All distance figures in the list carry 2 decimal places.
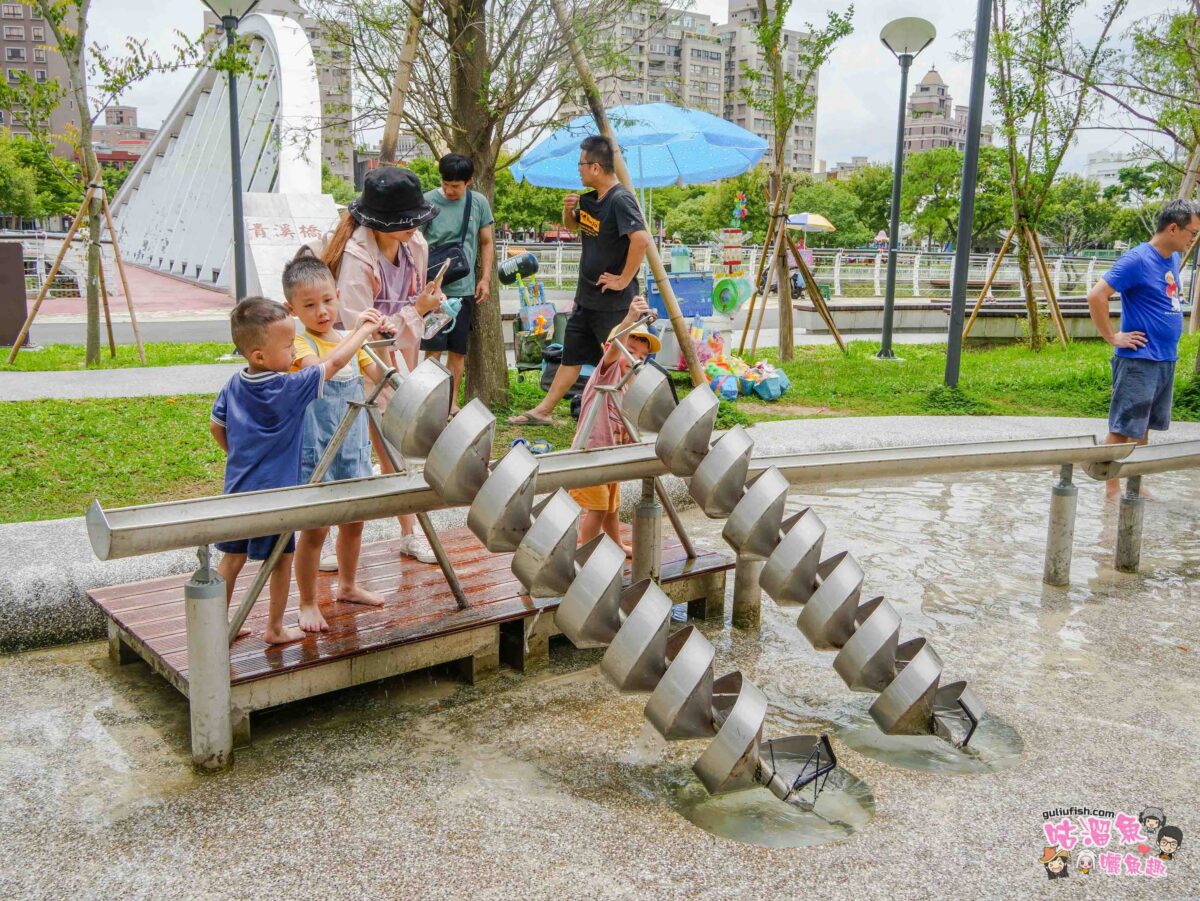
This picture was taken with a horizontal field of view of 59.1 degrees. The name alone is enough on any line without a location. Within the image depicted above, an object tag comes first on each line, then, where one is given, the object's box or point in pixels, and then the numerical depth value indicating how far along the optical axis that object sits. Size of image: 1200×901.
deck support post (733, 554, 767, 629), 4.41
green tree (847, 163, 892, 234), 72.69
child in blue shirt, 3.22
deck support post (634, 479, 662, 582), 4.12
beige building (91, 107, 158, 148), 164.88
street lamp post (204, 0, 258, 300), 11.91
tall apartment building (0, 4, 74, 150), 136.88
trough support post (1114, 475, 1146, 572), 5.22
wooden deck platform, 3.29
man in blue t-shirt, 5.96
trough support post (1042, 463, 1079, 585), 4.92
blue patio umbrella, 11.98
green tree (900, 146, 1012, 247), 52.75
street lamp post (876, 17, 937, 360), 13.23
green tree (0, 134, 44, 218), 57.56
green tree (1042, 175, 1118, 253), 70.75
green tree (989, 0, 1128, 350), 12.84
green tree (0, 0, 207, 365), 10.33
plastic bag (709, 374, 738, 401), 9.22
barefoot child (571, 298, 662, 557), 4.36
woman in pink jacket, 4.23
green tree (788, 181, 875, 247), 69.69
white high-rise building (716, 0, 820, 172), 140.88
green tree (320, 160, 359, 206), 74.44
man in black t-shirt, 5.87
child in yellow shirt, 3.55
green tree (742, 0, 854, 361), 11.27
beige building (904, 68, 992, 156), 163.12
